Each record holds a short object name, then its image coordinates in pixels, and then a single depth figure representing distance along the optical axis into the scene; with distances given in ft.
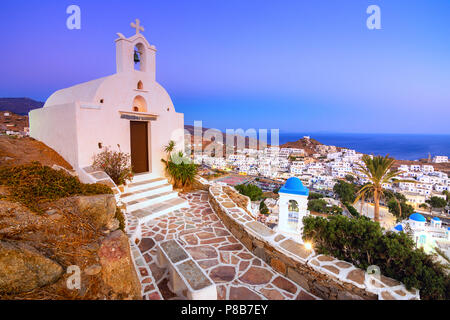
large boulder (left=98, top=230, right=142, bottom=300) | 8.48
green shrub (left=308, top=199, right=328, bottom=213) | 99.73
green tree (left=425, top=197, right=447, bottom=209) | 118.52
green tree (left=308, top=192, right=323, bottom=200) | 126.27
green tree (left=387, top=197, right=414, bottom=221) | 94.68
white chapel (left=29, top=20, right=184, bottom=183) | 22.12
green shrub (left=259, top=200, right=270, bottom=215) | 100.17
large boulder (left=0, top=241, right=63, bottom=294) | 6.99
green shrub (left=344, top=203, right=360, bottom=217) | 99.93
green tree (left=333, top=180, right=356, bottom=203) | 121.66
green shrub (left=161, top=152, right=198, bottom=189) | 27.63
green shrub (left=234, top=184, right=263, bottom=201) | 59.80
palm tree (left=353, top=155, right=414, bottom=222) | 37.52
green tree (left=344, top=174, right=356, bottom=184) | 149.16
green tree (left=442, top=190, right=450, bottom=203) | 126.21
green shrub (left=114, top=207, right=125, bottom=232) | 12.67
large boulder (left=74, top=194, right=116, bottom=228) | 10.84
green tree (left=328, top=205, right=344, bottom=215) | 96.33
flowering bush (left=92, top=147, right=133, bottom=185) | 22.35
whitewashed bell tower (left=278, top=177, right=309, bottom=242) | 26.05
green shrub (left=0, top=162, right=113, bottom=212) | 10.29
